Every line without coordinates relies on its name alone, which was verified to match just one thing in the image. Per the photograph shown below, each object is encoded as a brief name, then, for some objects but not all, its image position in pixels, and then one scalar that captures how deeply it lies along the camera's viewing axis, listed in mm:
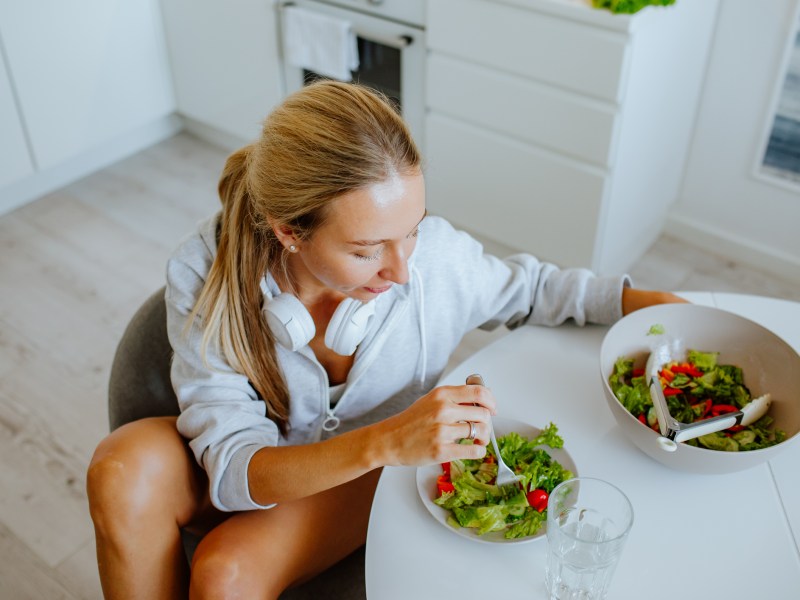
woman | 1057
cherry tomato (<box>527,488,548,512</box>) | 987
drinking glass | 885
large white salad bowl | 1008
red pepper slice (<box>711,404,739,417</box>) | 1071
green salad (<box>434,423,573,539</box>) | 968
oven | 2422
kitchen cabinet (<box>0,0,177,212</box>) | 2717
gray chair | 1277
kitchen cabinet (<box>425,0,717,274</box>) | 2090
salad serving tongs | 990
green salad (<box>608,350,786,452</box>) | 1037
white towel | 2557
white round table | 914
